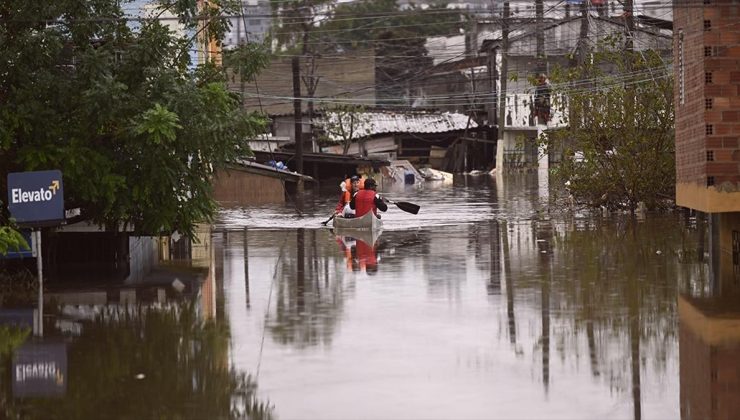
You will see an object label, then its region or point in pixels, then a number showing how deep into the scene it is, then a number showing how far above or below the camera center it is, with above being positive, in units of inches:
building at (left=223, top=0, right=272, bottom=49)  3264.8 +521.1
